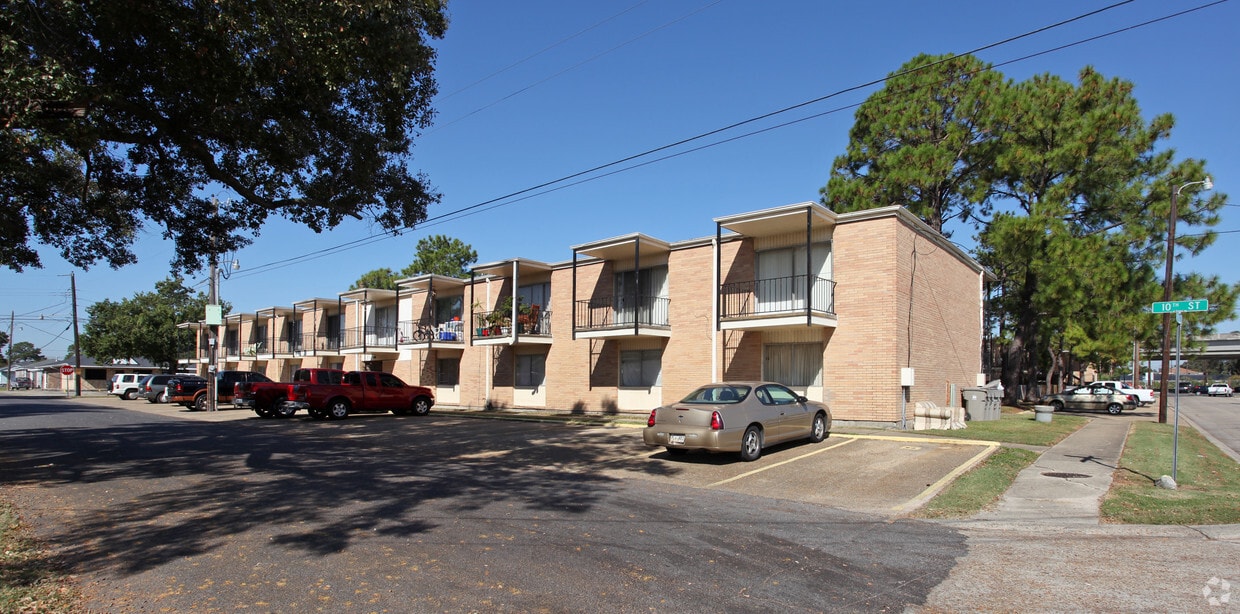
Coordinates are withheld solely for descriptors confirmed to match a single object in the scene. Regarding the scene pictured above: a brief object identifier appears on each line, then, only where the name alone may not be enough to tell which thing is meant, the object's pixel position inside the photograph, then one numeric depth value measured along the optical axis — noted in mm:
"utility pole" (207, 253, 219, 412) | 28609
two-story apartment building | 18062
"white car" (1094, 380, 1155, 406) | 32888
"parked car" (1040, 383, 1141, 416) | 30609
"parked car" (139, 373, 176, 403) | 38219
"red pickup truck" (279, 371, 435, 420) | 22844
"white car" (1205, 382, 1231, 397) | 66750
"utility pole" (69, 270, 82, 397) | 52906
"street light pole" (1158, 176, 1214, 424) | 23359
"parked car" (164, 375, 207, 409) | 31156
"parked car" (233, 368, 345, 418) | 23469
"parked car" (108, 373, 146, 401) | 43875
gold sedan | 11766
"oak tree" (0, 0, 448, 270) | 9109
